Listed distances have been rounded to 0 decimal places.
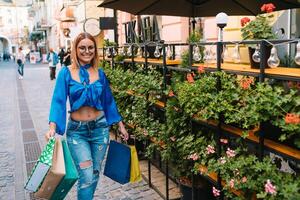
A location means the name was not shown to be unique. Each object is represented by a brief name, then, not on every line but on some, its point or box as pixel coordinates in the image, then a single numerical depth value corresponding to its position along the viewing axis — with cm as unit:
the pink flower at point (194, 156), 344
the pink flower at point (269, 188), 238
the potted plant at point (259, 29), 330
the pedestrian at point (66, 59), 1706
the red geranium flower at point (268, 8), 302
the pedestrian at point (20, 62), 2350
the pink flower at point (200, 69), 339
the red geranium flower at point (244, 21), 356
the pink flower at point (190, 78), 345
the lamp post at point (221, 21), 368
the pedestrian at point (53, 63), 2030
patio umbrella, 518
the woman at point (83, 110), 358
